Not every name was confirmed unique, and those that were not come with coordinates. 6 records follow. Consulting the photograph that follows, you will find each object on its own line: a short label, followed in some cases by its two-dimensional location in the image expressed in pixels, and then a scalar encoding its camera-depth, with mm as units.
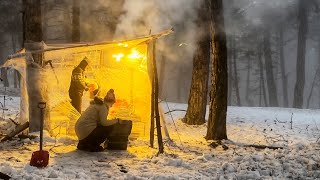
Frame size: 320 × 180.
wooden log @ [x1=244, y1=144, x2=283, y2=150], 8714
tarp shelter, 9492
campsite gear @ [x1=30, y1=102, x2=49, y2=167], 6359
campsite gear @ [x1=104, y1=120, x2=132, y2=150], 8297
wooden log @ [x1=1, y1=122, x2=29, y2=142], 8635
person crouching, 7926
